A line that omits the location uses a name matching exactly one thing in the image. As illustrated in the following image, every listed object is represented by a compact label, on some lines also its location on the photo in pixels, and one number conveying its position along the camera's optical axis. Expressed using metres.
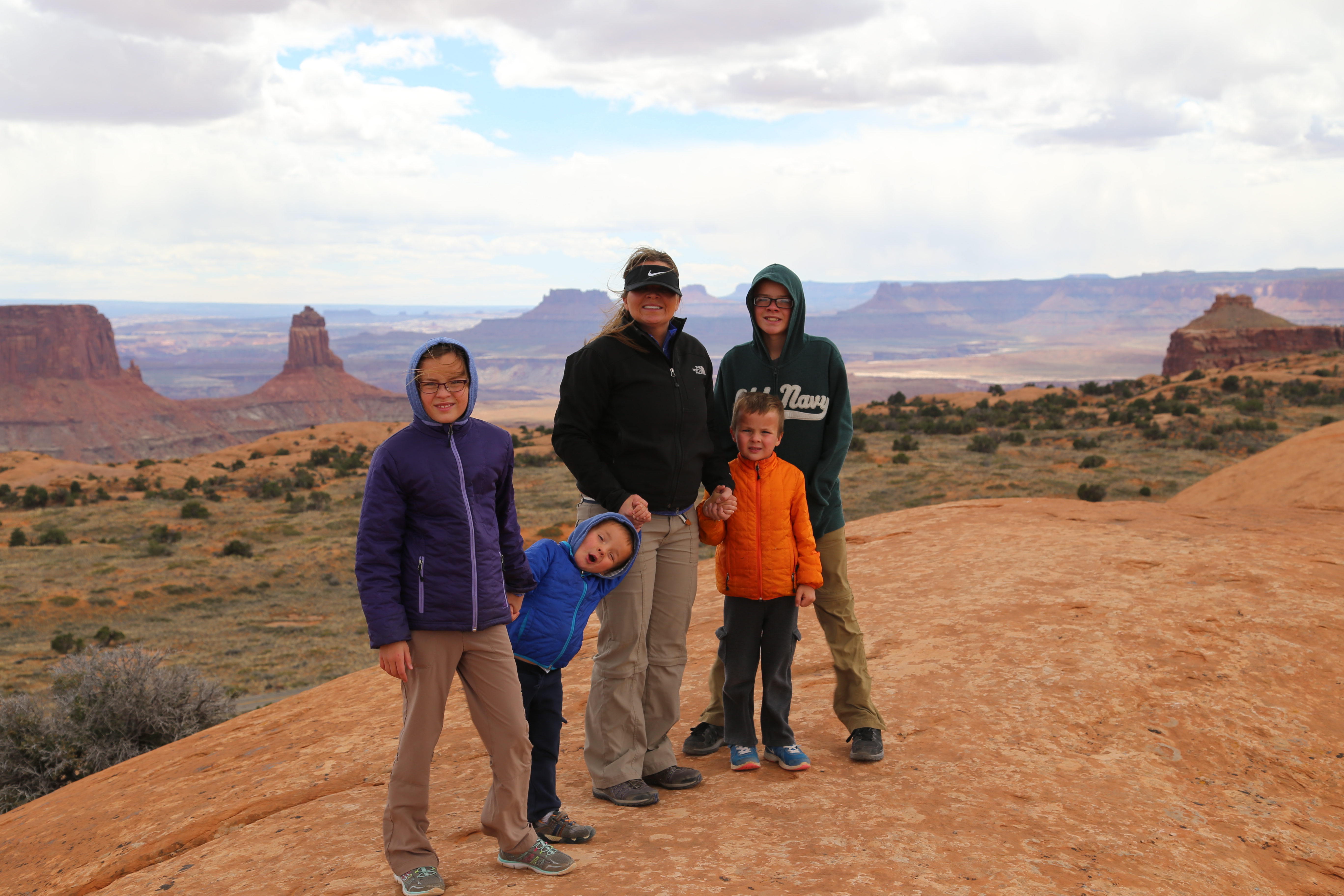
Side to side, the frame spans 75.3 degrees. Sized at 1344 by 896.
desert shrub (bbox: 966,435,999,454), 22.72
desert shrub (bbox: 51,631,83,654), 12.76
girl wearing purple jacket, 2.95
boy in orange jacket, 3.81
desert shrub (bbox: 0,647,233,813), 6.84
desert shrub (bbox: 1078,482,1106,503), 15.54
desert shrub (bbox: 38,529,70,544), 20.59
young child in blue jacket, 3.35
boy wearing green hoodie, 3.97
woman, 3.52
